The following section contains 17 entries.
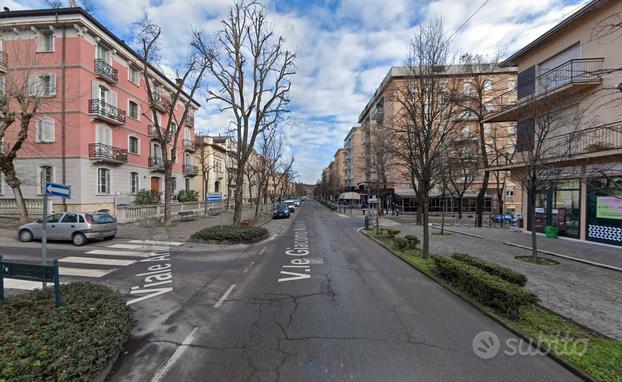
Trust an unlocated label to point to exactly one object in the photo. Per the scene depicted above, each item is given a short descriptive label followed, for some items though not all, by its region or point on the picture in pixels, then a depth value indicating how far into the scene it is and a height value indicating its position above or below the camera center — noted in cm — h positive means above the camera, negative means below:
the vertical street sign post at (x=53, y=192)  596 -9
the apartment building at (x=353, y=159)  5859 +833
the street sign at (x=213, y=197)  1569 -48
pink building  1858 +628
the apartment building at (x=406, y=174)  2133 +219
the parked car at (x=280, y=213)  2965 -268
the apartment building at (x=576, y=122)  1048 +281
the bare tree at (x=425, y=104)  998 +340
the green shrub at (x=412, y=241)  1131 -221
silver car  1138 -177
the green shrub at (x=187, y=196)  3098 -87
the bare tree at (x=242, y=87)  1577 +635
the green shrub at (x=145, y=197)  2264 -77
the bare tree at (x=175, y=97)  1714 +721
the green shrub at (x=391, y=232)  1389 -226
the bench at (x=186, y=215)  2246 -233
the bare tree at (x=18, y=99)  1337 +470
